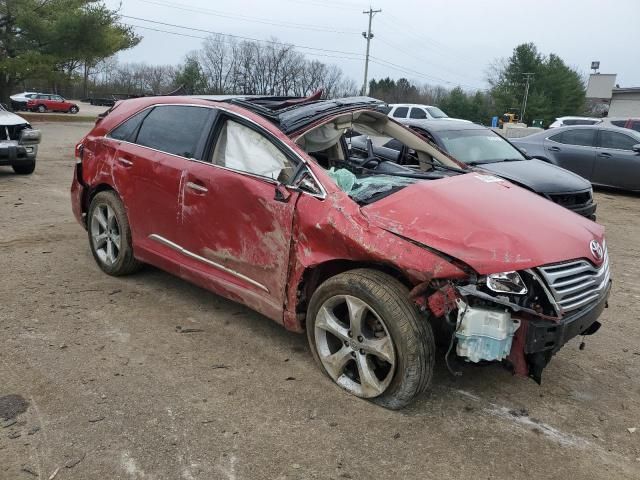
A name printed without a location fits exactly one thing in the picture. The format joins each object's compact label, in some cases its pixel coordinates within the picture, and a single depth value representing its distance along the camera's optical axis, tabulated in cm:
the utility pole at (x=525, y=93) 6483
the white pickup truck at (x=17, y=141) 966
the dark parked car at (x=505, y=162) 688
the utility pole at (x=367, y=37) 5326
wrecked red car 281
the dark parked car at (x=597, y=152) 1137
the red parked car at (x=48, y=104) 4178
